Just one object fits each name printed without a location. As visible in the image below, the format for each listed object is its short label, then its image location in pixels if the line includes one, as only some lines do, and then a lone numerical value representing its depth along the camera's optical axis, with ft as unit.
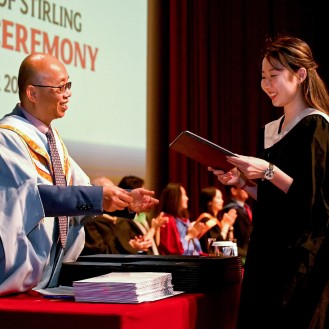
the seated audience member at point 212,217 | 21.62
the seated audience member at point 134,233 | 17.60
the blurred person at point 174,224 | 21.04
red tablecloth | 6.03
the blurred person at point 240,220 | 23.47
